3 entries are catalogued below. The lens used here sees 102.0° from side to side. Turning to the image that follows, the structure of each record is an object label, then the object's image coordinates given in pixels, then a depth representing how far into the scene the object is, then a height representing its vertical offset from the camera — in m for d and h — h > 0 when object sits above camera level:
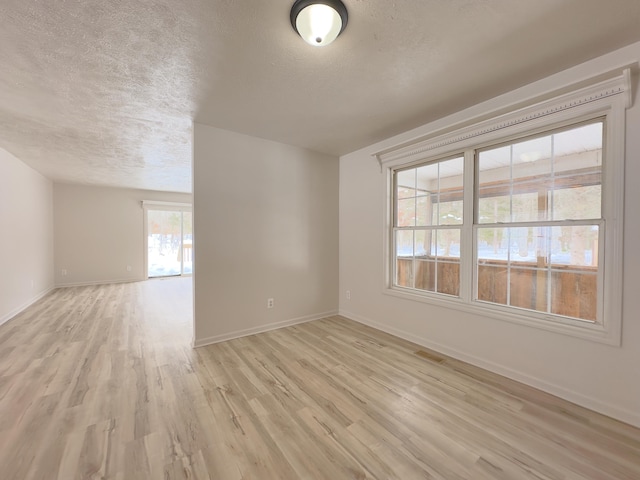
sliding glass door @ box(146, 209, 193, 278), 7.18 -0.19
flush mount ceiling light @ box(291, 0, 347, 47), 1.37 +1.20
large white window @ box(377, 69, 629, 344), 1.82 +0.21
